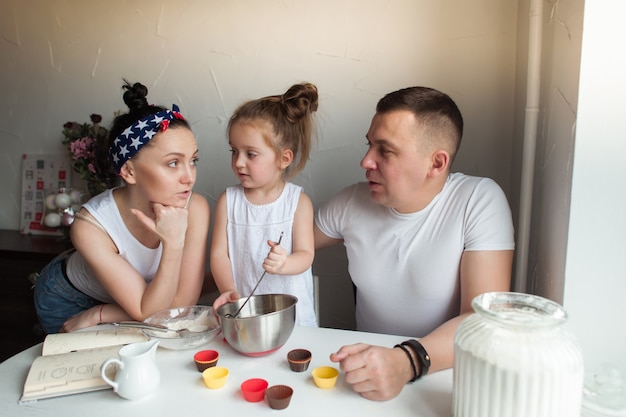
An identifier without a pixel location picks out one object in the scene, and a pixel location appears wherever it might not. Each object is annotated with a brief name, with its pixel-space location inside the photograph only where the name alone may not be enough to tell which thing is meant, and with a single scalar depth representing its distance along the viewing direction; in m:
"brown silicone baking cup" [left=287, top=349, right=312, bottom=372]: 0.98
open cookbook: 0.93
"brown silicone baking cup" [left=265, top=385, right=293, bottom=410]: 0.85
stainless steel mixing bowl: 1.01
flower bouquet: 2.15
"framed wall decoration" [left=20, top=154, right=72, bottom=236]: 2.37
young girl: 1.50
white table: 0.86
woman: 1.40
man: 1.28
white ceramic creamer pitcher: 0.89
